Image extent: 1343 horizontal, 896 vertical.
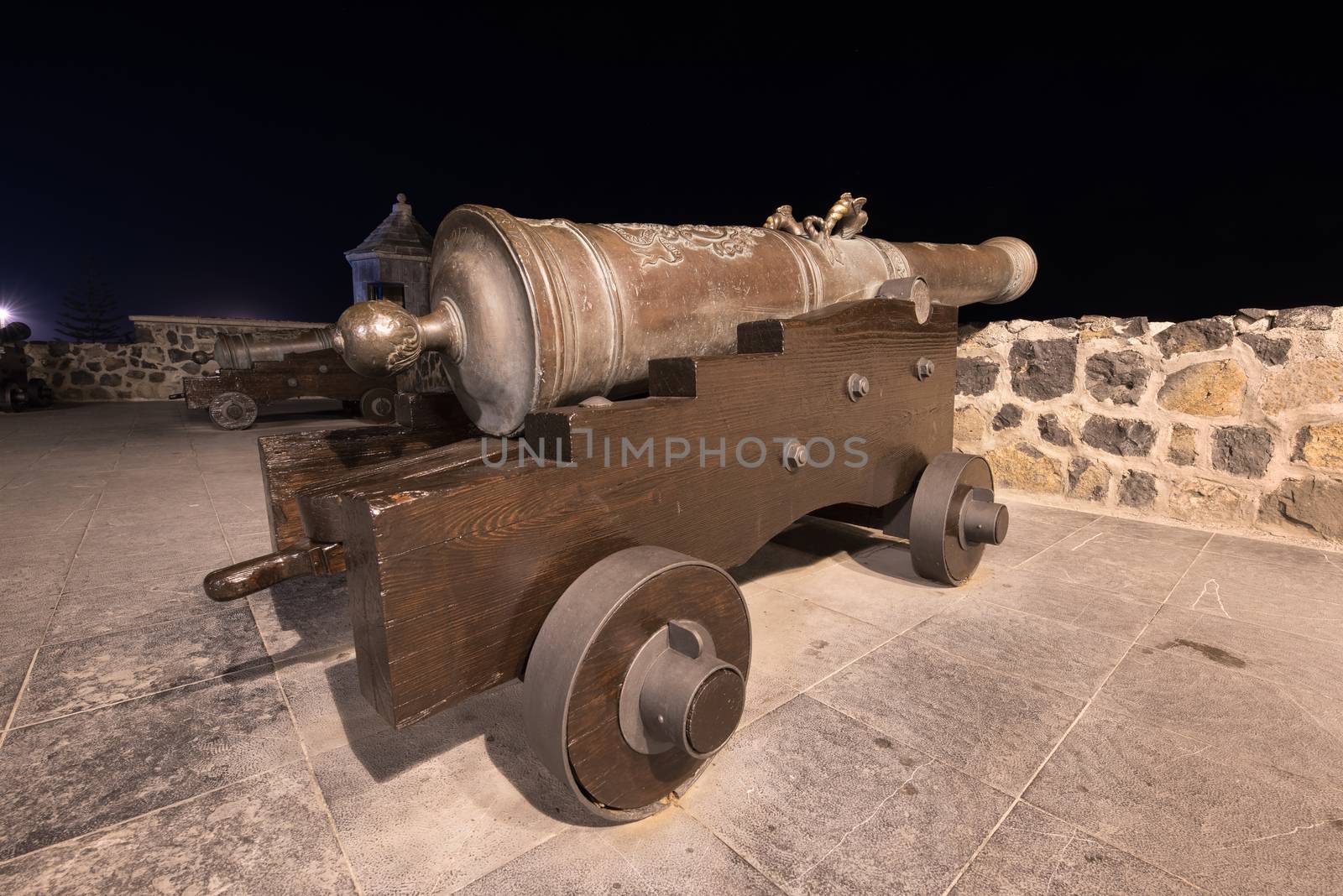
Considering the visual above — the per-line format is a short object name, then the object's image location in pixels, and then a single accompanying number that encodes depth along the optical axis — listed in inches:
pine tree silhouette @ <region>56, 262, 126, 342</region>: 1540.4
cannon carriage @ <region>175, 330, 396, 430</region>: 269.1
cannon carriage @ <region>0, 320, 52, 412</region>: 331.0
